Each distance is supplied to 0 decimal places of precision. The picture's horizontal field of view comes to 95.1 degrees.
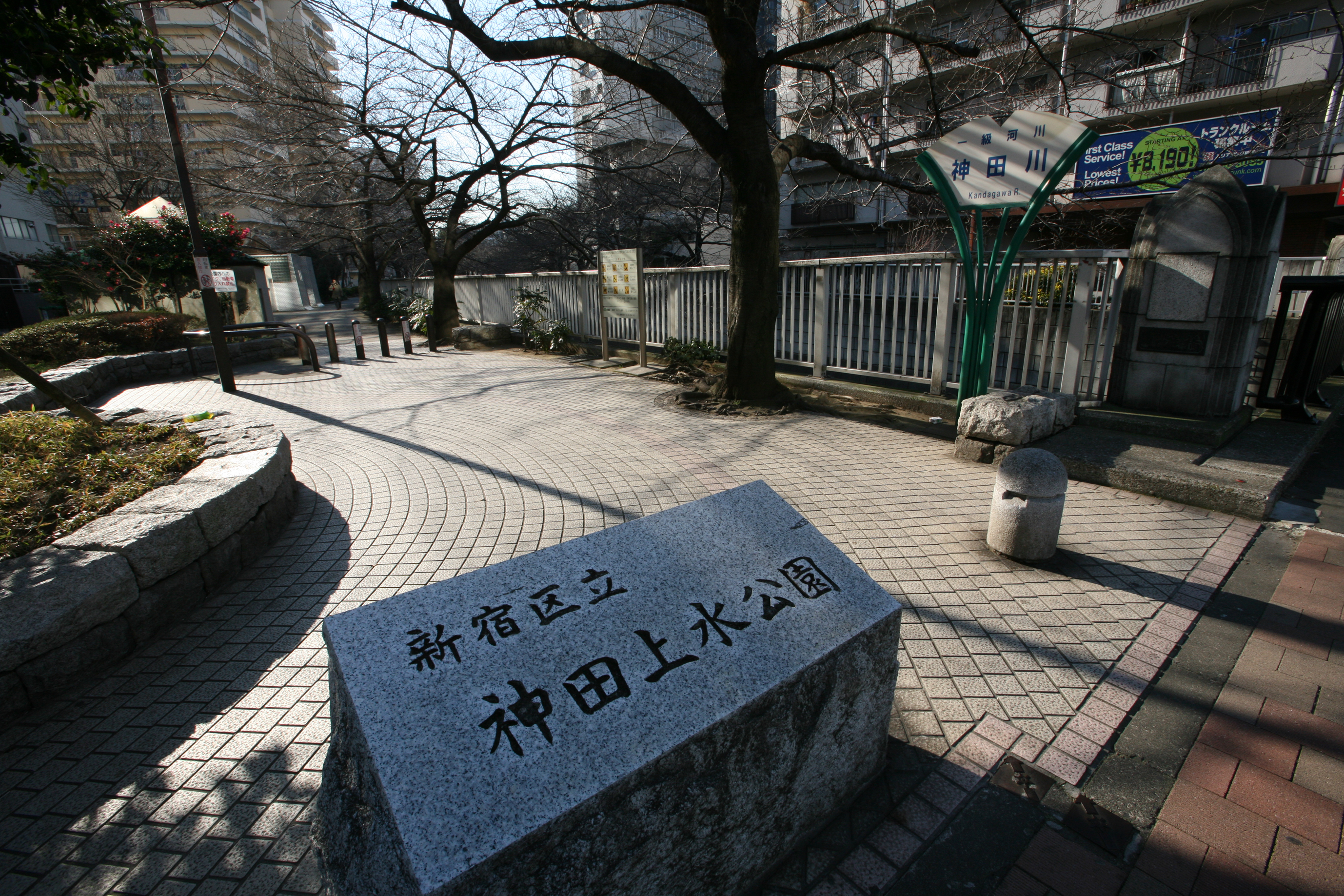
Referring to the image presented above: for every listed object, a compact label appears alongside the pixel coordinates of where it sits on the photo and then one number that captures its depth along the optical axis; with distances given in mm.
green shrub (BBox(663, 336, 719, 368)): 10469
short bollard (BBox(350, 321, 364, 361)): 13828
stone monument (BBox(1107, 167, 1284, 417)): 5570
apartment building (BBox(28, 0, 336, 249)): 13523
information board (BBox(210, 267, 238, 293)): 11711
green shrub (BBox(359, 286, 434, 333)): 18531
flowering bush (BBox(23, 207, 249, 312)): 14203
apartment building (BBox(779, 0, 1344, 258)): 7980
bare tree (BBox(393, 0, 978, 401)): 6812
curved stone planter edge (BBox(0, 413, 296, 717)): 2879
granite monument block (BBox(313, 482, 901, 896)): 1432
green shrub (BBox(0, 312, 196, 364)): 10945
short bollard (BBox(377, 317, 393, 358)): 14344
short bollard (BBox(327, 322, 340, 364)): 13555
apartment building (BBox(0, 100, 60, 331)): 19406
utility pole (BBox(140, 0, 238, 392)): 8406
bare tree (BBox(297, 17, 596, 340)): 13609
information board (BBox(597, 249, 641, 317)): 11039
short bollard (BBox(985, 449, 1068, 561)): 3861
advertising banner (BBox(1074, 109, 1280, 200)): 16031
